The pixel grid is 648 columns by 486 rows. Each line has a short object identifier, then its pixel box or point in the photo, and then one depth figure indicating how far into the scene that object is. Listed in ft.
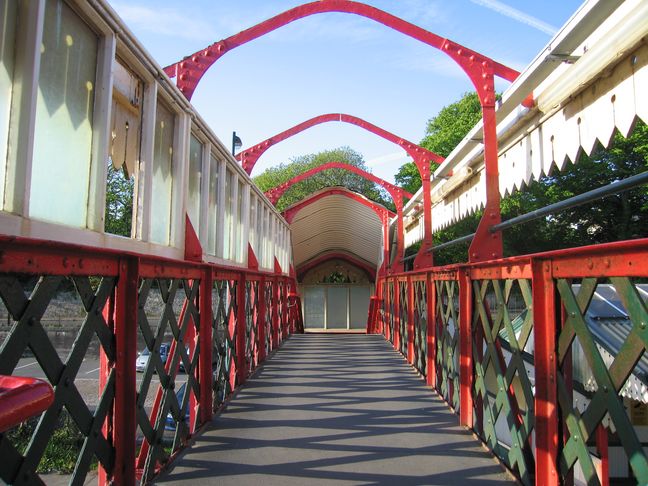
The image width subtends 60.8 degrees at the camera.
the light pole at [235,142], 46.24
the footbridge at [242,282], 6.39
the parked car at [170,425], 38.50
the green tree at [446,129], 94.68
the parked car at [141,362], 60.64
